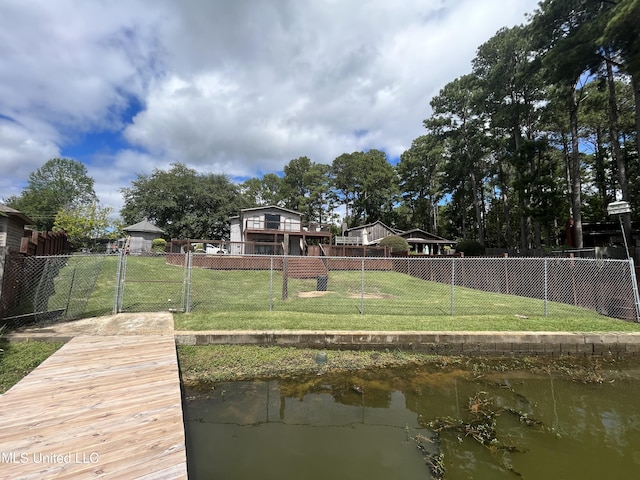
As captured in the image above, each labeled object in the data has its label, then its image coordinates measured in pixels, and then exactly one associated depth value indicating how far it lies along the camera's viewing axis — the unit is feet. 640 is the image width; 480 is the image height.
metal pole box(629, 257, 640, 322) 27.55
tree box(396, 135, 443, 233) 141.69
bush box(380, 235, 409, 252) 86.74
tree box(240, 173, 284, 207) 176.24
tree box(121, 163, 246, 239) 125.70
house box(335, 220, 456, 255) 115.34
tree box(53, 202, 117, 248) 94.89
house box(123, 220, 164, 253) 100.22
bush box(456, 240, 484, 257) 84.23
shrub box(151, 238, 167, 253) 93.56
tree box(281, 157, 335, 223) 161.68
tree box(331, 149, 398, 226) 157.38
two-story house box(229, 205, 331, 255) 94.24
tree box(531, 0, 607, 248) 46.55
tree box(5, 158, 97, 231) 157.07
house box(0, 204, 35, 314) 27.66
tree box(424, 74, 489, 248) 95.14
